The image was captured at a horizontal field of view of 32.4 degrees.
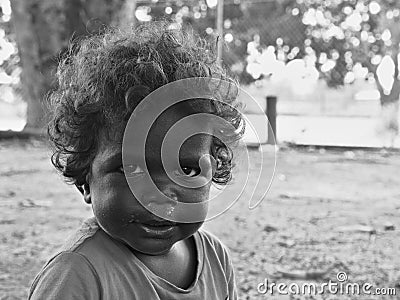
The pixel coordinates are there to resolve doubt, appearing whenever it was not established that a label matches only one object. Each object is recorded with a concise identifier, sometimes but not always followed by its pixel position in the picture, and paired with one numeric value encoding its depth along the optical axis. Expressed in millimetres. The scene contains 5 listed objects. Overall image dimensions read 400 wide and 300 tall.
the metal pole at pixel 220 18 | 3463
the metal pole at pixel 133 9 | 3143
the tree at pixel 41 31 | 3238
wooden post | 3492
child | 735
